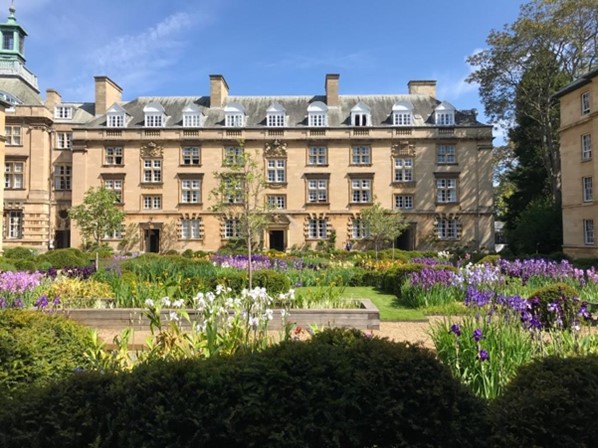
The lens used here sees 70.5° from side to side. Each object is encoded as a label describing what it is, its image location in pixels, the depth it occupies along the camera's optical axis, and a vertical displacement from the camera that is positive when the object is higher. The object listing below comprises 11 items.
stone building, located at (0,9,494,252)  36.31 +5.79
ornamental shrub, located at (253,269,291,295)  12.02 -1.17
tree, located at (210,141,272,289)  13.46 +1.91
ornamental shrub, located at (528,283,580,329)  8.02 -1.25
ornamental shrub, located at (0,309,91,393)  4.23 -1.13
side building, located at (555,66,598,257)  24.39 +4.44
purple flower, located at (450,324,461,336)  4.64 -1.00
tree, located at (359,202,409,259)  27.47 +1.11
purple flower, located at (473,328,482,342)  4.37 -1.00
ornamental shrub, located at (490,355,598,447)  2.87 -1.22
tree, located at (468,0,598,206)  27.03 +12.35
